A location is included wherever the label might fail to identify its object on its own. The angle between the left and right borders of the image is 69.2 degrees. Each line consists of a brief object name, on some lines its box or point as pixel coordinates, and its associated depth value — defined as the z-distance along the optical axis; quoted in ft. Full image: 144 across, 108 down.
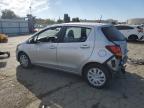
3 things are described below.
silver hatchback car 9.26
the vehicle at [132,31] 30.36
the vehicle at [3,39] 17.45
